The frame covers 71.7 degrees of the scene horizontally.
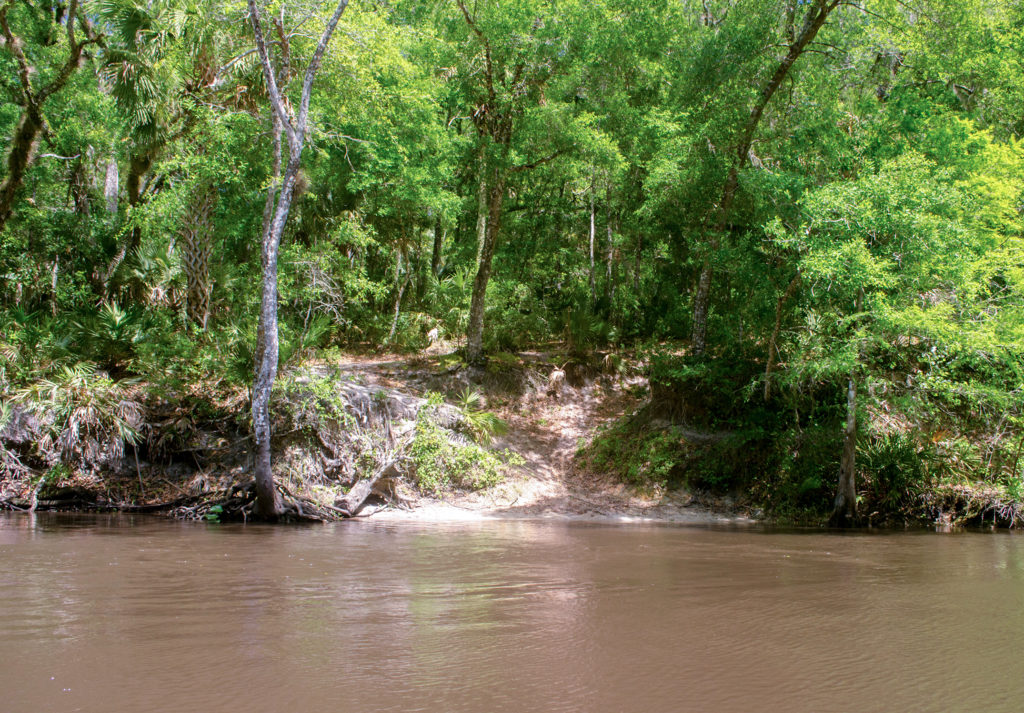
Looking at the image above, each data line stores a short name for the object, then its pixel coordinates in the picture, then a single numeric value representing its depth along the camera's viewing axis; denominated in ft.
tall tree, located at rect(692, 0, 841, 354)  44.09
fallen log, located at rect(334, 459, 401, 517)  37.50
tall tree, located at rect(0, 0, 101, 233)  48.83
